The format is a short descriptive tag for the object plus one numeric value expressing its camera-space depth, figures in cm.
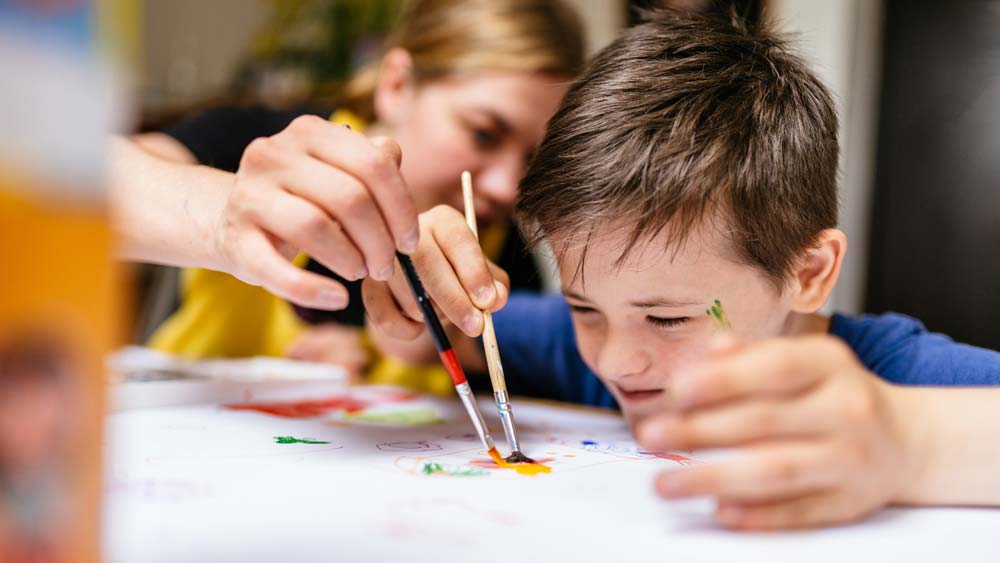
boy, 58
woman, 100
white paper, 34
